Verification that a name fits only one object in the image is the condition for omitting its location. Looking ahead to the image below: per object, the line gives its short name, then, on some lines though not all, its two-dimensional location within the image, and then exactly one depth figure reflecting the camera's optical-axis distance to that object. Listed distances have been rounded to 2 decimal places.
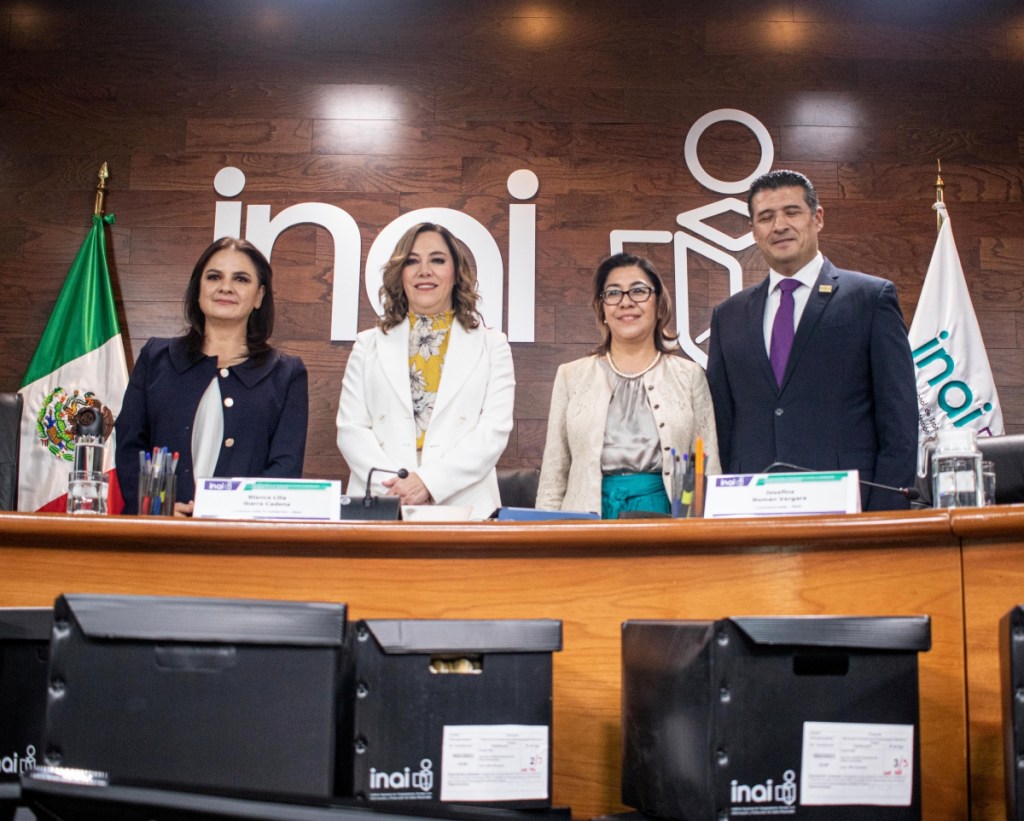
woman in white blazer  2.94
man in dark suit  2.73
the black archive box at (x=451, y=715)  1.39
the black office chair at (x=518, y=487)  3.40
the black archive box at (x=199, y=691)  1.28
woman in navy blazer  2.85
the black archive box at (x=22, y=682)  1.46
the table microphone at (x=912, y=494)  1.96
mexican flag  3.91
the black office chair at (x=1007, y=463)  2.36
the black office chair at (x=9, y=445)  2.56
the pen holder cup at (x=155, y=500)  2.18
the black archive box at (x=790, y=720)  1.31
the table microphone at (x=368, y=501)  1.97
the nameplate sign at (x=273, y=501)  1.87
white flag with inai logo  3.94
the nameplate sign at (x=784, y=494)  1.74
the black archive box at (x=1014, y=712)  1.30
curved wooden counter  1.60
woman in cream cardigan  2.87
